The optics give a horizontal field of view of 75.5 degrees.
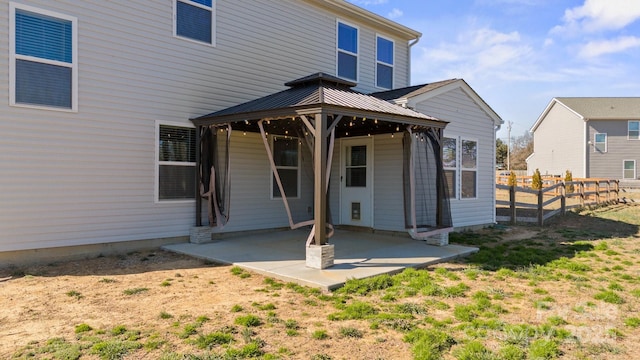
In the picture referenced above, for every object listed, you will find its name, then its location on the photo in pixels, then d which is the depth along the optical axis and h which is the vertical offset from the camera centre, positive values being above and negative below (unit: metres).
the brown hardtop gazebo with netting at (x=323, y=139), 5.58 +0.67
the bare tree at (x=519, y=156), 51.62 +2.97
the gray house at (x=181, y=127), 5.81 +0.87
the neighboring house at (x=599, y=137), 25.30 +2.71
